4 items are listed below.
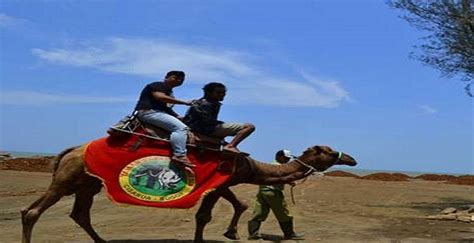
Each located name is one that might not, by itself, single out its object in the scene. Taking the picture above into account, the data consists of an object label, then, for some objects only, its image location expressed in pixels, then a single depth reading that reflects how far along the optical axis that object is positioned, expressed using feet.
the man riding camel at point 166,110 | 33.14
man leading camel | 38.88
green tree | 62.95
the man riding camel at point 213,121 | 33.99
